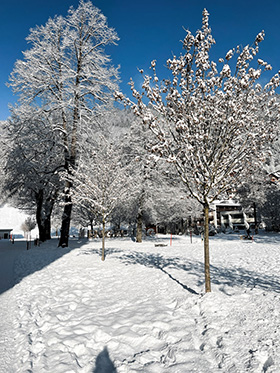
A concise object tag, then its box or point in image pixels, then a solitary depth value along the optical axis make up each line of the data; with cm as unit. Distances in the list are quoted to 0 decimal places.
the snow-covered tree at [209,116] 525
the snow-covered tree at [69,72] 1500
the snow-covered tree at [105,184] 1171
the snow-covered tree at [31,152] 1578
